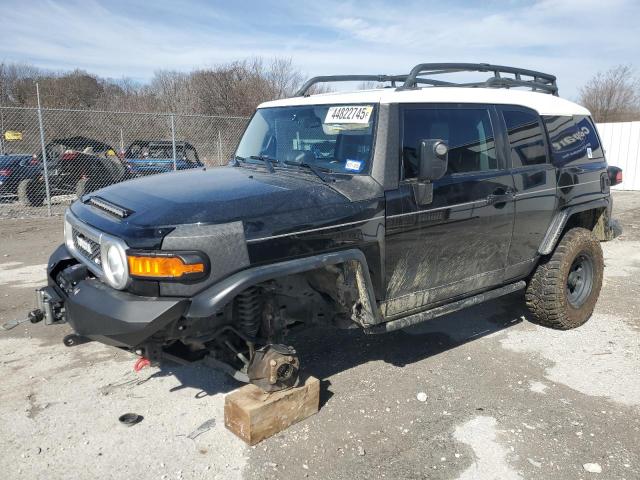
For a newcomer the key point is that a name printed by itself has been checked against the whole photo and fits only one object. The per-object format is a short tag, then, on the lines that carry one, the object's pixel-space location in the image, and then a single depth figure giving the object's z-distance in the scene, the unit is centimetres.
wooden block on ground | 307
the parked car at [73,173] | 1186
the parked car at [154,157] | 1244
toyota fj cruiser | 273
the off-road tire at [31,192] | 1171
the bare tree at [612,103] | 3547
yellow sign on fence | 1323
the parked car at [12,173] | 1186
